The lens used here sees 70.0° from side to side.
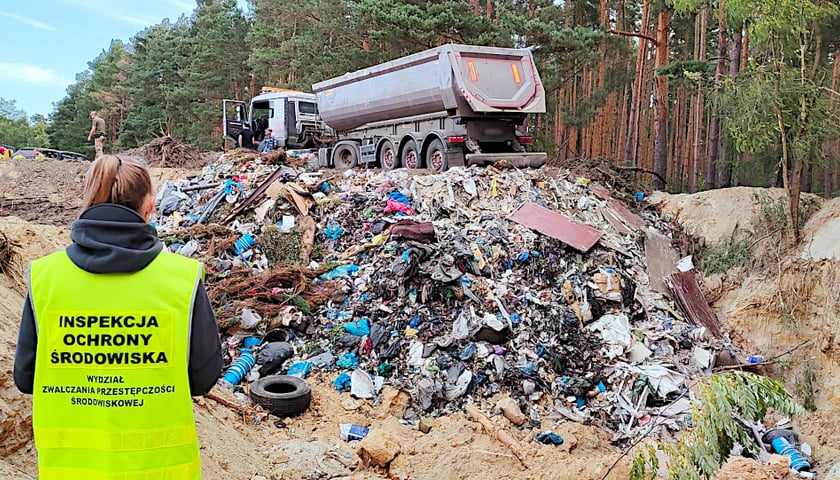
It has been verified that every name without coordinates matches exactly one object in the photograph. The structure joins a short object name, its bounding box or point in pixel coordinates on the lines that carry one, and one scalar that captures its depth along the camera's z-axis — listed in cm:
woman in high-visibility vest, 183
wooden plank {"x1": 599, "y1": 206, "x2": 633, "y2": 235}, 1026
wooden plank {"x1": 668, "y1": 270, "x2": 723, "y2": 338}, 856
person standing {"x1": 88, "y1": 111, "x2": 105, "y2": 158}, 1351
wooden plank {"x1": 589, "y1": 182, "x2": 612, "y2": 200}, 1140
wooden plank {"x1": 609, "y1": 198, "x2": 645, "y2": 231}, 1053
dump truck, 1120
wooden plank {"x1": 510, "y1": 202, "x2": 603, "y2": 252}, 916
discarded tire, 608
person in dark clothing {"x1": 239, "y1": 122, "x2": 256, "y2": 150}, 1761
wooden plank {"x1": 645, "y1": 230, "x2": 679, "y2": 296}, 926
